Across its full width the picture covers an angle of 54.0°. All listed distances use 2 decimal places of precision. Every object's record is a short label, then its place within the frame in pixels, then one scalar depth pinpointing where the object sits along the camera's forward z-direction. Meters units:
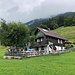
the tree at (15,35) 18.47
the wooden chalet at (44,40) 24.10
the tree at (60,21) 84.24
